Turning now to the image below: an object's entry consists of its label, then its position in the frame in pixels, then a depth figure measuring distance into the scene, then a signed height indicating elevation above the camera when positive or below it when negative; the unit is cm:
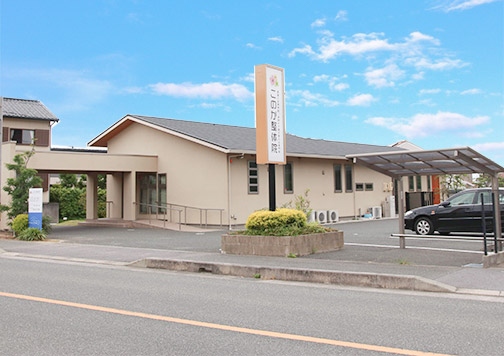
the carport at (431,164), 1112 +119
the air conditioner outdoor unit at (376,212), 2839 +5
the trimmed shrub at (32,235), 1814 -62
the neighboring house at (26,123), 3712 +725
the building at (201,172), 2209 +213
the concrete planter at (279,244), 1212 -76
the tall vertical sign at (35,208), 1850 +37
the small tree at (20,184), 1912 +132
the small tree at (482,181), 4528 +283
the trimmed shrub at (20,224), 1872 -22
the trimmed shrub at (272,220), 1302 -16
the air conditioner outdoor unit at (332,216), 2567 -13
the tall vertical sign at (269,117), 1426 +284
